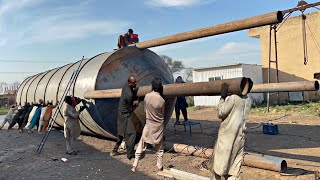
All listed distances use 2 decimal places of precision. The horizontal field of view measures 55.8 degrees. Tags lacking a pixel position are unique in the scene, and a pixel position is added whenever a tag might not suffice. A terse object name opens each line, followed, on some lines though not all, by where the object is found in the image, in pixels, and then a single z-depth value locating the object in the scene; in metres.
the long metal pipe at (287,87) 5.20
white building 21.03
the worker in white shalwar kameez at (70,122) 7.75
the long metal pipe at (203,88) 4.24
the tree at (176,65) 57.78
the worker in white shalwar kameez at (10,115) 14.81
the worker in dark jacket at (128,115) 6.52
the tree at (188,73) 43.46
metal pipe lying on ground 5.18
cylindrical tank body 7.84
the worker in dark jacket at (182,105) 11.64
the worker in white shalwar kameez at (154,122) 5.65
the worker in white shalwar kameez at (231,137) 4.02
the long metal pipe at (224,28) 5.26
